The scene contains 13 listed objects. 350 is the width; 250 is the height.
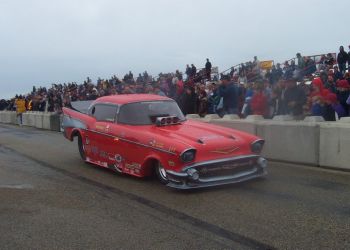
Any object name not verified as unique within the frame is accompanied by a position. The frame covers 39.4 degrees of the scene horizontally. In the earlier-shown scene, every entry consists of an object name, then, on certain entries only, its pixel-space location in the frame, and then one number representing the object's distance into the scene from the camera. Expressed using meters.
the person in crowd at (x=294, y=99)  11.13
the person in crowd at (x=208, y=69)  24.39
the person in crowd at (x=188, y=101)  15.26
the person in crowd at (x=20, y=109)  29.91
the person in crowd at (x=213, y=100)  14.93
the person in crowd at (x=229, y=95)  14.00
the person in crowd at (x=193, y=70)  24.65
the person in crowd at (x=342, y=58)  17.83
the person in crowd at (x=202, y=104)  15.38
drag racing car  7.58
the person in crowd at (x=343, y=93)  11.69
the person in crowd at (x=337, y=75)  13.59
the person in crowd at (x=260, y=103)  12.44
